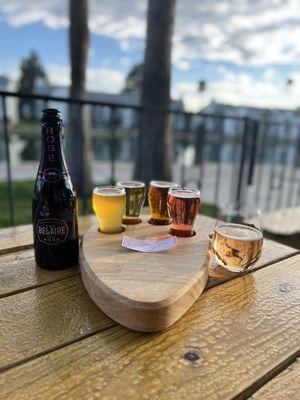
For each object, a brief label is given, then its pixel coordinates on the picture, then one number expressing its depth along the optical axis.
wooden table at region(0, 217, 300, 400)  0.50
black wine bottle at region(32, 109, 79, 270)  0.83
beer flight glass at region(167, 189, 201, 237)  0.94
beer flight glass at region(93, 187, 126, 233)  0.94
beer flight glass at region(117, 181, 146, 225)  1.05
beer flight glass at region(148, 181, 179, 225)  1.06
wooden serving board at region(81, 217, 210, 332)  0.62
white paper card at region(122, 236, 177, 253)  0.86
